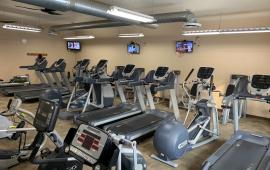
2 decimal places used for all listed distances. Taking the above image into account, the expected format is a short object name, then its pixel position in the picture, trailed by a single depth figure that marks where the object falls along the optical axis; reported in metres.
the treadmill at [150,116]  4.25
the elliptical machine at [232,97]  3.92
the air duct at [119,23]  5.02
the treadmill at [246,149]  2.83
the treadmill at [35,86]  7.53
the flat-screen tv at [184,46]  7.17
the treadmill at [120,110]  4.84
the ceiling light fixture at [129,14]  3.87
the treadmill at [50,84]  7.26
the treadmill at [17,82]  8.48
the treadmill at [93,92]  5.79
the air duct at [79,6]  3.51
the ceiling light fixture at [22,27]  6.54
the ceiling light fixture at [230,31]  4.98
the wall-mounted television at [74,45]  10.75
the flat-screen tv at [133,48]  8.64
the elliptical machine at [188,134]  3.26
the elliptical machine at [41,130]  2.40
